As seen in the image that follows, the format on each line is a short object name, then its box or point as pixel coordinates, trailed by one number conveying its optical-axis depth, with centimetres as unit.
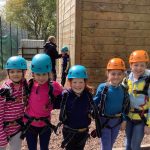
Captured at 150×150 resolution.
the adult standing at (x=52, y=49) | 662
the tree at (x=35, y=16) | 2827
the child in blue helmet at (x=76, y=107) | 229
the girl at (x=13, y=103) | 227
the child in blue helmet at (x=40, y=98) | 233
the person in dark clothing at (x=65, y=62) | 566
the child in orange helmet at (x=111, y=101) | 241
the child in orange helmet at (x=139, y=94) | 247
